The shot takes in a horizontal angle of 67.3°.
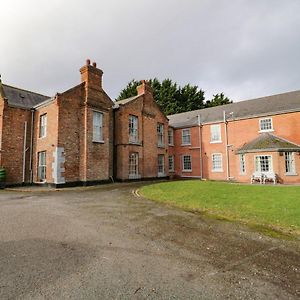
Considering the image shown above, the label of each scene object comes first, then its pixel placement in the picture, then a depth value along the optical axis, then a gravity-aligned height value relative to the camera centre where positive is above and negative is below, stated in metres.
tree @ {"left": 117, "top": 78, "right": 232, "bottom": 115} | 53.75 +17.27
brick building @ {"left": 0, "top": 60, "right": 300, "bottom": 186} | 18.22 +2.88
